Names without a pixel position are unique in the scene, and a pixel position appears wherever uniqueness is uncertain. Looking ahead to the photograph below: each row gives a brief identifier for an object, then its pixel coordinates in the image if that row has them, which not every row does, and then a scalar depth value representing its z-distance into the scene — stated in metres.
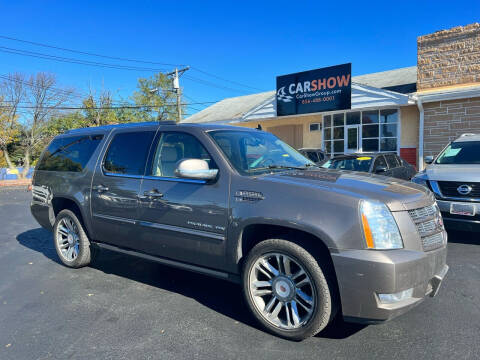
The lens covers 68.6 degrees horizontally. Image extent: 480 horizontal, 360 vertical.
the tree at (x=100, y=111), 39.62
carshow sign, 14.27
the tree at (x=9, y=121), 33.44
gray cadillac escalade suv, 2.58
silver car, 5.19
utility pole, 27.09
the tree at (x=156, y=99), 45.28
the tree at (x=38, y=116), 37.16
